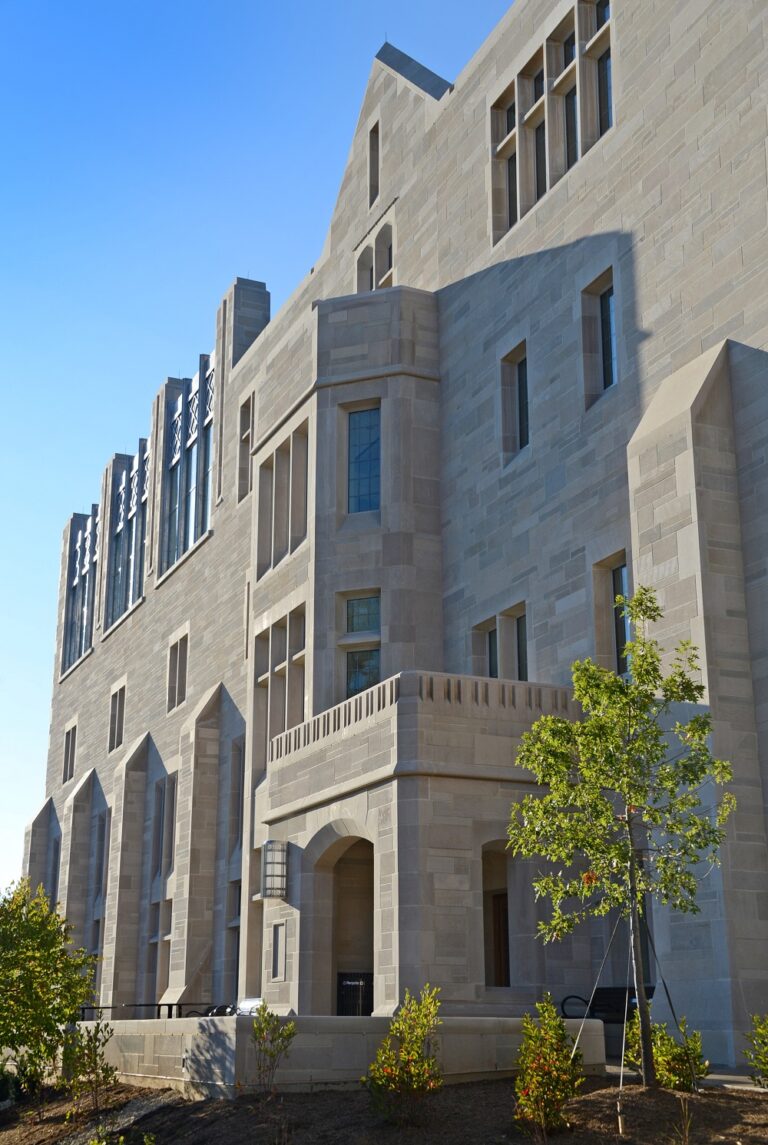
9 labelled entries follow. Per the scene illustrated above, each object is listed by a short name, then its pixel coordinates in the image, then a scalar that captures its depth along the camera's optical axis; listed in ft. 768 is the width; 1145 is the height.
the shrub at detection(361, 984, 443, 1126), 47.14
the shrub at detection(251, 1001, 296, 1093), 52.16
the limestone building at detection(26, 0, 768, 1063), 67.87
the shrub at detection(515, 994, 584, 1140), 43.68
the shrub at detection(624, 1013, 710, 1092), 47.26
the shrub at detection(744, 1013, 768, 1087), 47.70
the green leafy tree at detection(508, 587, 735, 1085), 49.62
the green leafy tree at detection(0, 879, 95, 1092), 66.74
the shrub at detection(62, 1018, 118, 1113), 61.00
